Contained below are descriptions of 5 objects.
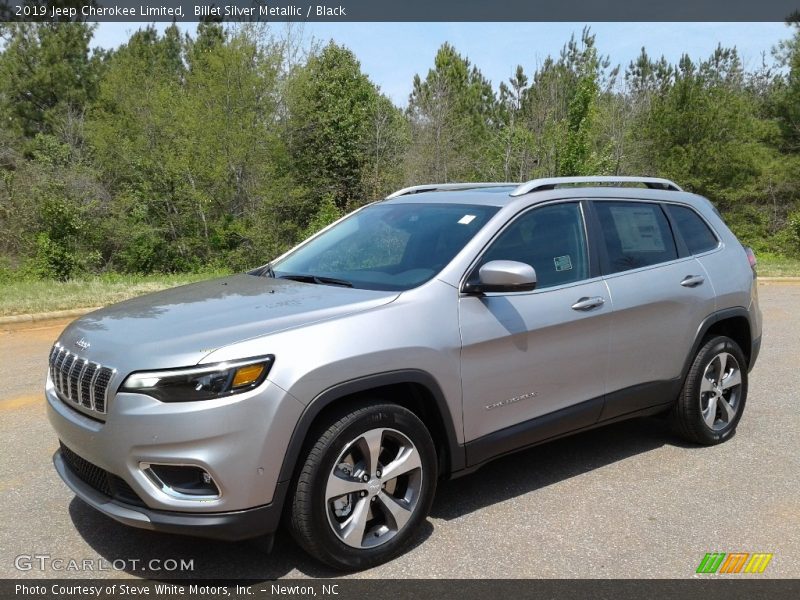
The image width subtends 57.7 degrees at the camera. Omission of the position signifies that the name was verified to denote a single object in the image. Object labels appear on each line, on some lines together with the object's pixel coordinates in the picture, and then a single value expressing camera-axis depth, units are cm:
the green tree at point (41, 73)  3669
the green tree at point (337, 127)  3384
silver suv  297
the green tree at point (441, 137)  3228
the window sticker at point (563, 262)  418
